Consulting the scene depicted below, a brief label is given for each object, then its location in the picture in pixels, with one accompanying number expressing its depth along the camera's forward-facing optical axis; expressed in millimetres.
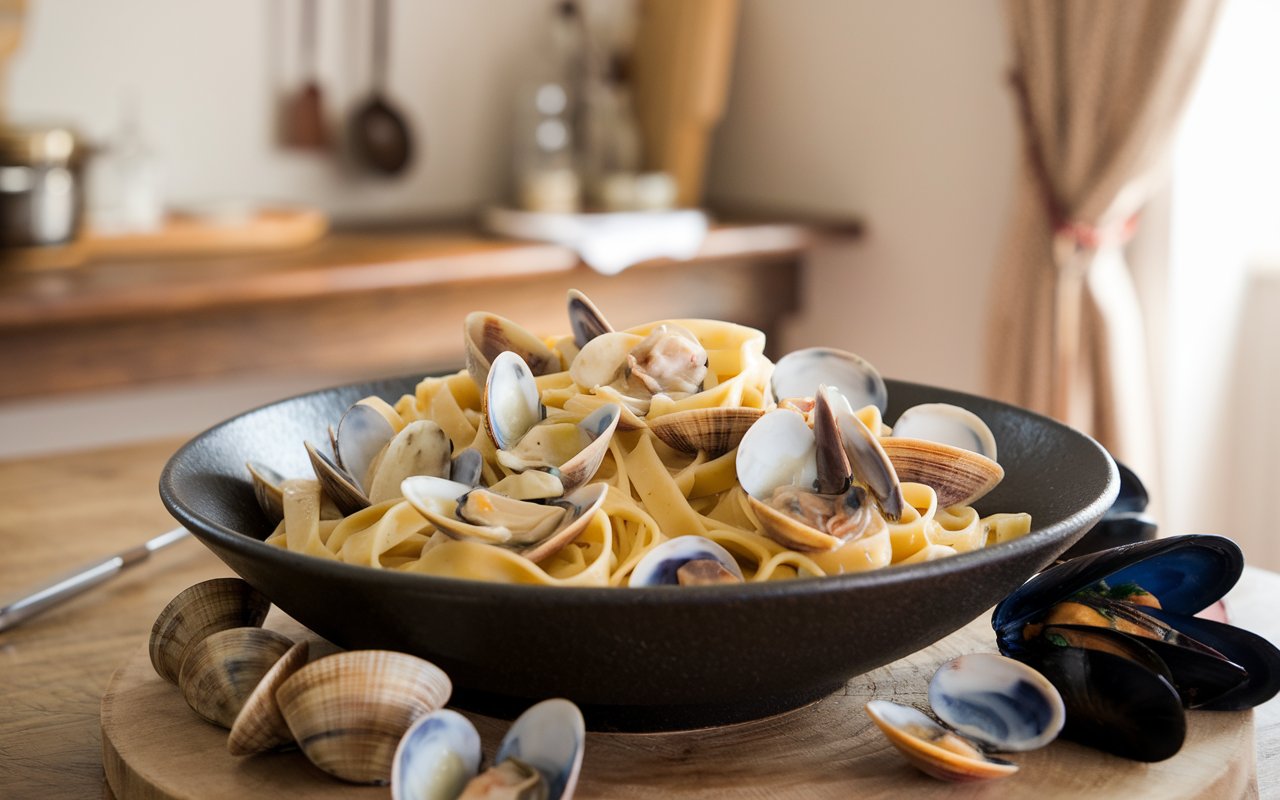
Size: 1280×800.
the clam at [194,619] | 641
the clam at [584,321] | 706
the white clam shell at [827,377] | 720
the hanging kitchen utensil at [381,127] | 1849
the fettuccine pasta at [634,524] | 616
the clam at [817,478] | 615
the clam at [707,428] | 645
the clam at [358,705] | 582
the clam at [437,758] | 569
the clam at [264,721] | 591
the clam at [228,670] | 618
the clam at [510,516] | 605
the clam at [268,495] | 674
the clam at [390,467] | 652
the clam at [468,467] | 649
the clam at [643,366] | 680
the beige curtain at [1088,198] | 1386
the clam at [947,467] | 654
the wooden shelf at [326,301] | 1325
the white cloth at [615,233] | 1632
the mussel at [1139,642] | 601
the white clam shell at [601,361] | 685
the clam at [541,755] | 568
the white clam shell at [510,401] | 656
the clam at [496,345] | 698
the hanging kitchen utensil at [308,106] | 1790
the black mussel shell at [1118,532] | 725
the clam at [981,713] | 597
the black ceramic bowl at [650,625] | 570
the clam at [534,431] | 635
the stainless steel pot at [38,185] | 1343
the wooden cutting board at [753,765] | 591
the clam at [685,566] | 603
